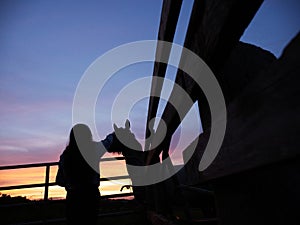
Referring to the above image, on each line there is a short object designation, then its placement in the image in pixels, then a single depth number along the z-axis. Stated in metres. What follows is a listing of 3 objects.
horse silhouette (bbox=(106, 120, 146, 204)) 3.54
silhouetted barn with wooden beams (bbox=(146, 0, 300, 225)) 0.47
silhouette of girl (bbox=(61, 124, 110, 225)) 2.88
